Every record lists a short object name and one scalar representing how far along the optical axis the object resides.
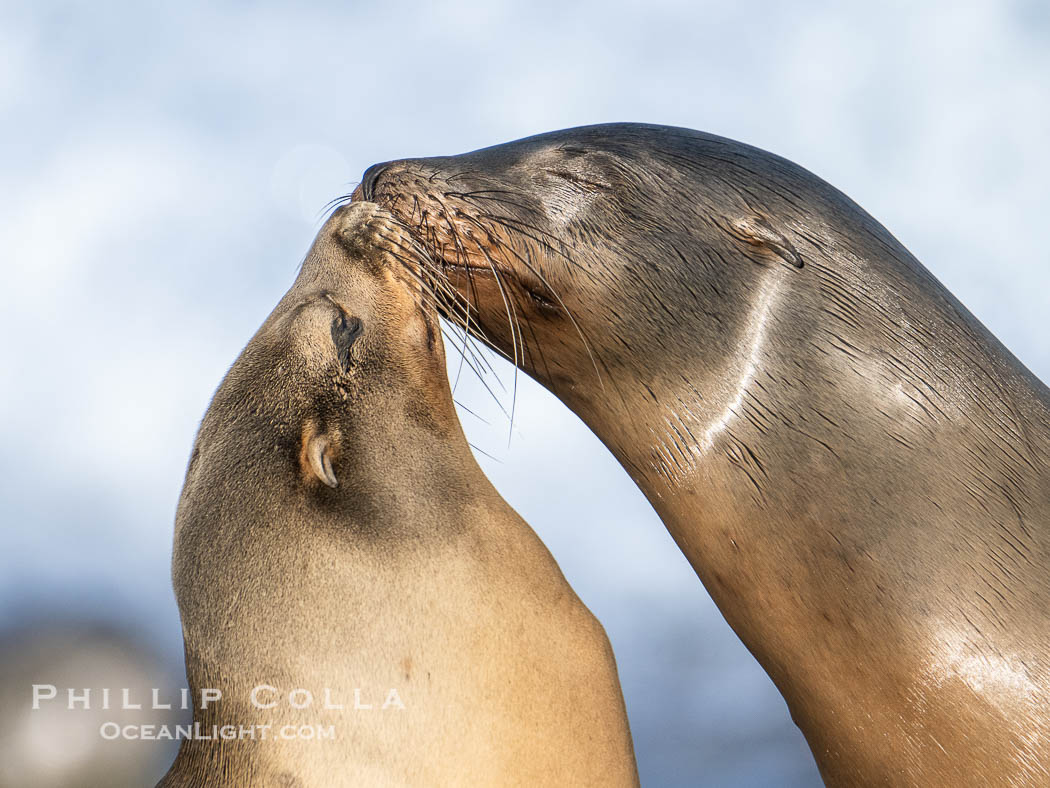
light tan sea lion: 6.64
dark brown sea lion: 6.68
